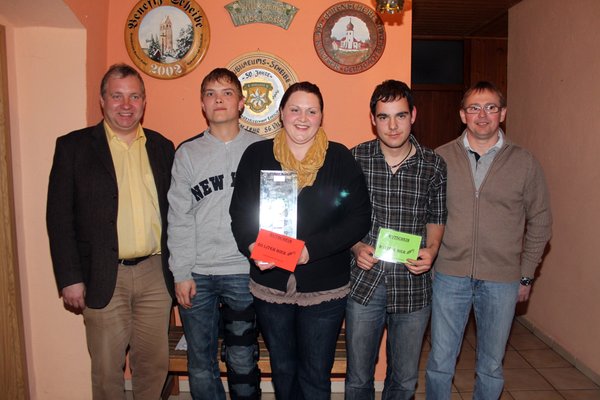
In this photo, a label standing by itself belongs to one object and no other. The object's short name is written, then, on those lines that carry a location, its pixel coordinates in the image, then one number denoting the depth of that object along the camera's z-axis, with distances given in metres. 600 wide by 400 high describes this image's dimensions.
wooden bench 2.77
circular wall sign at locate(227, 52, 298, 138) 3.04
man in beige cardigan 2.41
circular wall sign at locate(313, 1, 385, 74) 3.00
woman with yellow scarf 2.09
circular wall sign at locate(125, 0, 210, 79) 2.99
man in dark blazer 2.29
